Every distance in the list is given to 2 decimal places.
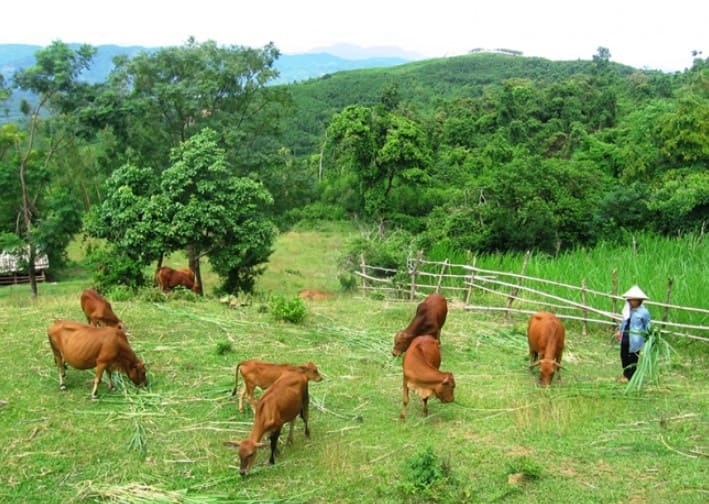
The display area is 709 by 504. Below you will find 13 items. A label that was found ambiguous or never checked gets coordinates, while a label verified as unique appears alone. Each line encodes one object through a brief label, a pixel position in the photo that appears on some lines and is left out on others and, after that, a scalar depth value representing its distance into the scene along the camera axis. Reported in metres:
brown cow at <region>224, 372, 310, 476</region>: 6.09
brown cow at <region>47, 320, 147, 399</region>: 7.93
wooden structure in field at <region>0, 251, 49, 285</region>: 28.14
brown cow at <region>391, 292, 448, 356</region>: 9.81
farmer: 8.29
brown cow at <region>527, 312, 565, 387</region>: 8.43
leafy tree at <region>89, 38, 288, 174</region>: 19.12
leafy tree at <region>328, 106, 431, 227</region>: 27.42
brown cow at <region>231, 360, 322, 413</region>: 7.29
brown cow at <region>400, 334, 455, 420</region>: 7.33
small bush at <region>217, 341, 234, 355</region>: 9.44
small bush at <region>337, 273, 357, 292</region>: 17.91
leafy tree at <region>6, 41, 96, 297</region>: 19.88
